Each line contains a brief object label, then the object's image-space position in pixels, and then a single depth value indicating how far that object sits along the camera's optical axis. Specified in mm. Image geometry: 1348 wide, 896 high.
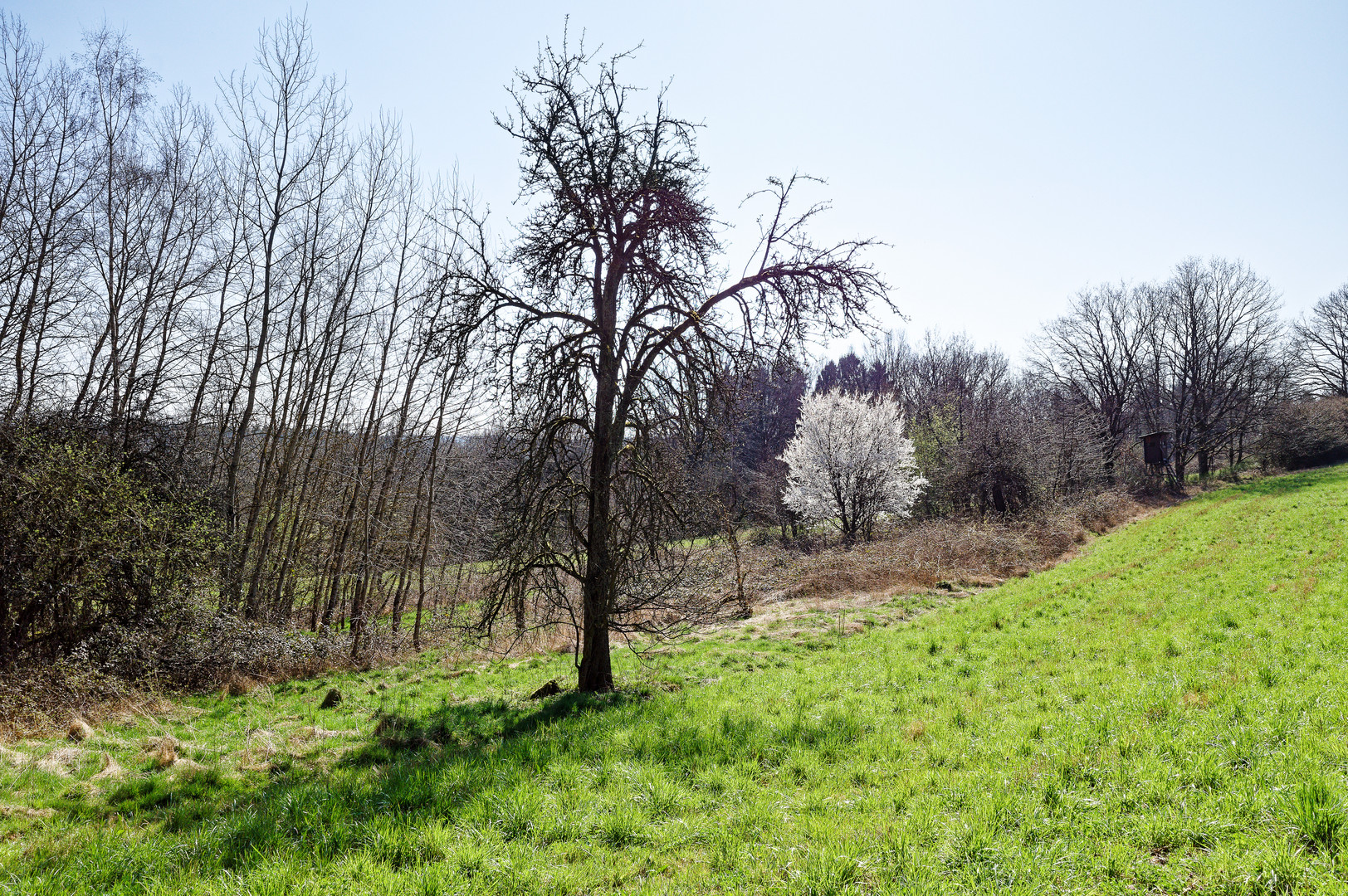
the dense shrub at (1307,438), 36312
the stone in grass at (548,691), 8484
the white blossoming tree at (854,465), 26719
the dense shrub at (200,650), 9266
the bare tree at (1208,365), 38812
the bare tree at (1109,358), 39719
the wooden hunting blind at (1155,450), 36566
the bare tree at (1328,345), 43750
